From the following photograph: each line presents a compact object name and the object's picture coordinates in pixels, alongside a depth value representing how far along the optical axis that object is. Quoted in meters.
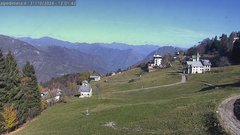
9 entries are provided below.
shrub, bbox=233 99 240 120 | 44.02
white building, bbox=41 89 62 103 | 151.66
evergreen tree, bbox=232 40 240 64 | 152.12
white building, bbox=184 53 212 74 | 151.88
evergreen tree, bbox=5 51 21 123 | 69.94
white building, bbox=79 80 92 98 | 131.12
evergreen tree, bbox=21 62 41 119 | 83.56
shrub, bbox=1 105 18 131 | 66.12
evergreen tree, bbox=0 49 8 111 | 66.94
